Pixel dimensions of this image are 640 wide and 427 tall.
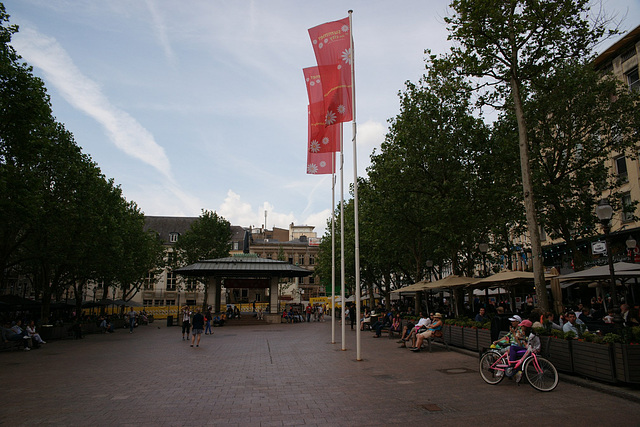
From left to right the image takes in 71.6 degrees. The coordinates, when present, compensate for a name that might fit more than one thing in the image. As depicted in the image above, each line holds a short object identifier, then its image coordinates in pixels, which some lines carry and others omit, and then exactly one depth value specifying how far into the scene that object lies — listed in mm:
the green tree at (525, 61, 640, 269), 21375
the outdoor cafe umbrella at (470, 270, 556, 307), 18230
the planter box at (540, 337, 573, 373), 10250
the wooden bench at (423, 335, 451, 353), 16641
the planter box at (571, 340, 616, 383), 8930
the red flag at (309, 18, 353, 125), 15773
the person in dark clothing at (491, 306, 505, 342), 12258
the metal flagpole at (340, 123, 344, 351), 17328
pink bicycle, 9023
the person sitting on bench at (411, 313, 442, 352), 16469
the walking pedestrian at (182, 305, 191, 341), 24483
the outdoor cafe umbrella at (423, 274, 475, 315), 21703
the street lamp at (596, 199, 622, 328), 10949
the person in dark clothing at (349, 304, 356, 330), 32244
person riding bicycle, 10065
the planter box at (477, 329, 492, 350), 14039
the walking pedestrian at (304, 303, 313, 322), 45969
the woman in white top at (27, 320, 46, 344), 21969
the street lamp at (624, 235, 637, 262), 28041
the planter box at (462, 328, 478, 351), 15067
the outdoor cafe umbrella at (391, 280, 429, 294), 25314
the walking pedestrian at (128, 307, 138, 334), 33875
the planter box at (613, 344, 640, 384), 8484
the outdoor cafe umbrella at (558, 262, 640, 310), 16497
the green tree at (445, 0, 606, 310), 14656
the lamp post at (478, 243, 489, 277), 22500
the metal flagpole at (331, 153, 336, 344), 20047
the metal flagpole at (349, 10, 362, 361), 14945
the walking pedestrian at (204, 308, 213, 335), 28828
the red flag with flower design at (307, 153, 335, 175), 17875
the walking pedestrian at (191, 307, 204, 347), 20203
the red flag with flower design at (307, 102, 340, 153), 17094
